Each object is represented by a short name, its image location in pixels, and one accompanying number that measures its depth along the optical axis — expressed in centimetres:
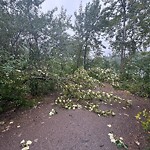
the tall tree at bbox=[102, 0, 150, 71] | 845
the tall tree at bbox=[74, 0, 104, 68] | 913
